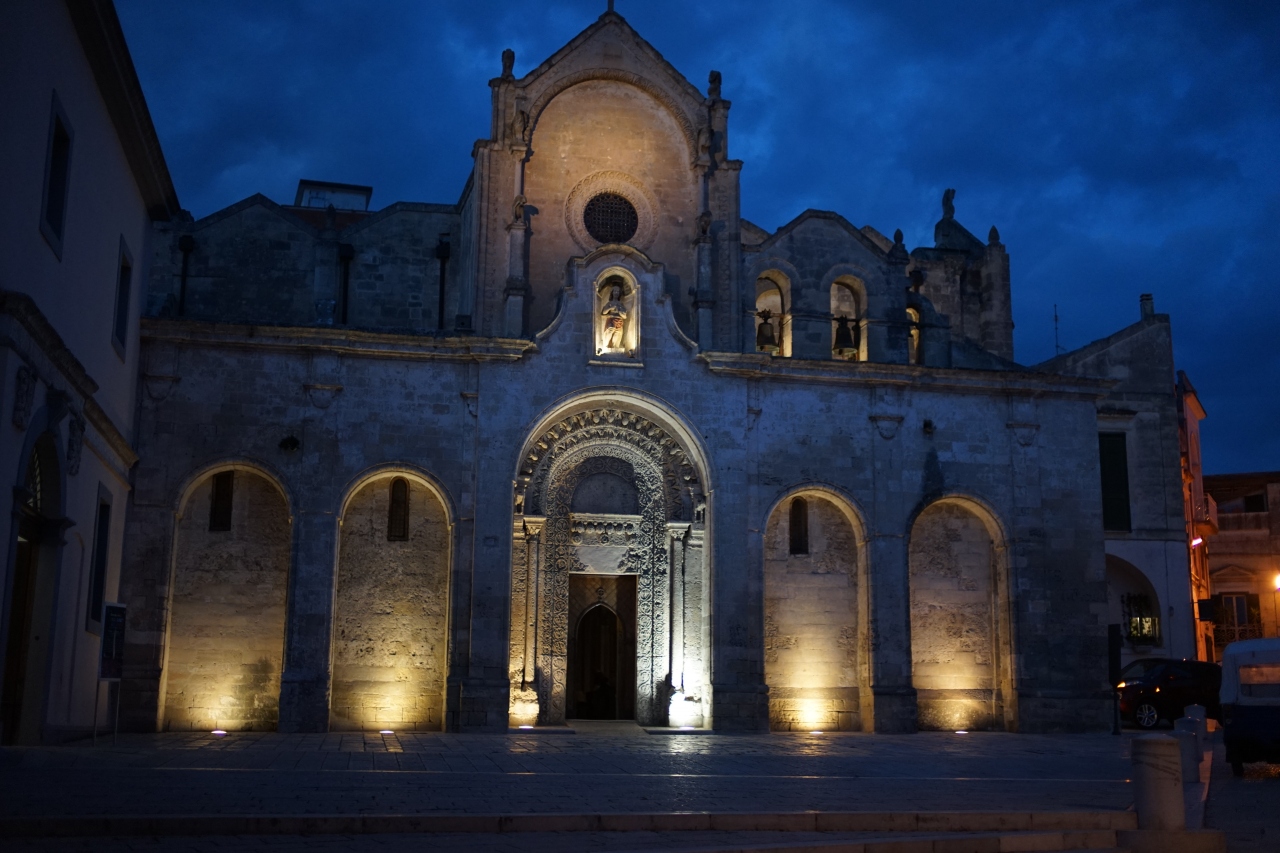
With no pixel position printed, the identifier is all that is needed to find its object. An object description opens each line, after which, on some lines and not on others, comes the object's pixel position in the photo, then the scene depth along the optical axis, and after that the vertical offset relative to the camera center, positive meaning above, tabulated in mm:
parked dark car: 26797 -554
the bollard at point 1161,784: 11211 -1071
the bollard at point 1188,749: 13977 -982
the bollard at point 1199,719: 19344 -843
